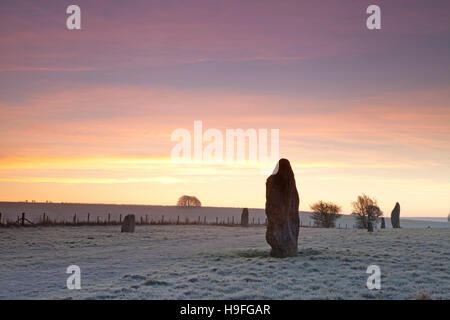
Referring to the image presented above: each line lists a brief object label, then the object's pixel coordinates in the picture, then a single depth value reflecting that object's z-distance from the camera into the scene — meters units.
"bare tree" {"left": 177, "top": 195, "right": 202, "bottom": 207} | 197.12
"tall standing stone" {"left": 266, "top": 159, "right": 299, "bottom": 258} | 22.16
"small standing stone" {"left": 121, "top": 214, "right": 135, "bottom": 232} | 44.03
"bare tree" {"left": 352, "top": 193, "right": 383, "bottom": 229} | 67.12
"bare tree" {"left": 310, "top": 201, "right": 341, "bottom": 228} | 70.62
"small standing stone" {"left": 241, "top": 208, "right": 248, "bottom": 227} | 61.69
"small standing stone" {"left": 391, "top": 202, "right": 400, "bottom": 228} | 52.19
